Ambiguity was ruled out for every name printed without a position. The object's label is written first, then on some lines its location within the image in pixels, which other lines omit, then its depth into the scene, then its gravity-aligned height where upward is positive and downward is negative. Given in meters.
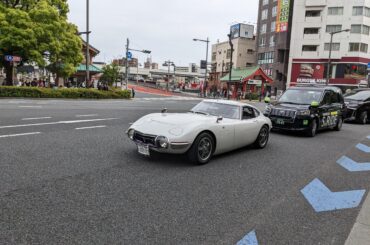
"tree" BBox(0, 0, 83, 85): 26.22 +3.51
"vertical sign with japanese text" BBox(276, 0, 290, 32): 59.91 +13.76
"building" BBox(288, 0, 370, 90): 52.47 +8.36
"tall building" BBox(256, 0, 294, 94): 60.97 +10.17
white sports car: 5.73 -0.90
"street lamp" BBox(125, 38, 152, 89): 39.38 +3.85
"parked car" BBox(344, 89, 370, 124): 15.91 -0.77
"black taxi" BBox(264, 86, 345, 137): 10.41 -0.68
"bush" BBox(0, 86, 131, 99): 24.87 -1.37
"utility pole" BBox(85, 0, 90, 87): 29.53 +5.10
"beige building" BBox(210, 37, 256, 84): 77.56 +7.99
